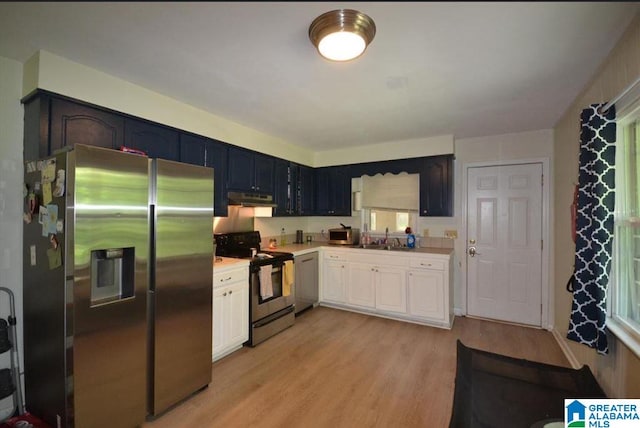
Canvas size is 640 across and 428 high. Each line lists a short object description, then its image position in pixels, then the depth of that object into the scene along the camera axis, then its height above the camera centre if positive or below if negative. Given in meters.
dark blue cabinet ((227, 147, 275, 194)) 3.22 +0.51
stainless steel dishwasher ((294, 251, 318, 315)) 3.81 -0.92
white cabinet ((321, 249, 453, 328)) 3.48 -0.91
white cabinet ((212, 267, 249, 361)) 2.63 -0.94
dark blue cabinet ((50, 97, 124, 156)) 1.89 +0.61
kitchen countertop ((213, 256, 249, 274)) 2.66 -0.48
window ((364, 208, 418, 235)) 4.27 -0.08
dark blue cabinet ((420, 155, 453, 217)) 3.79 +0.38
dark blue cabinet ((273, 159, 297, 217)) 3.94 +0.37
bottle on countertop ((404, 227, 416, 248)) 4.04 -0.36
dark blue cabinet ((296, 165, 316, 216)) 4.42 +0.36
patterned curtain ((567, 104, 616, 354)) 1.71 -0.07
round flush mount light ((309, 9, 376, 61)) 1.44 +0.95
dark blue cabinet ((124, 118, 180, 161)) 2.29 +0.62
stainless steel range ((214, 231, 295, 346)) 3.04 -0.78
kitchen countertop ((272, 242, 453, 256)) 3.67 -0.48
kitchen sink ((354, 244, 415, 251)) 3.92 -0.46
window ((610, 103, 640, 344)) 1.67 -0.09
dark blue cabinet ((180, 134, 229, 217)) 2.71 +0.56
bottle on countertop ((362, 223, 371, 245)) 4.43 -0.34
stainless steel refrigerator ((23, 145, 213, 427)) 1.60 -0.47
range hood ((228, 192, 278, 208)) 3.17 +0.17
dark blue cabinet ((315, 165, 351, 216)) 4.48 +0.37
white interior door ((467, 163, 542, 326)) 3.54 -0.35
